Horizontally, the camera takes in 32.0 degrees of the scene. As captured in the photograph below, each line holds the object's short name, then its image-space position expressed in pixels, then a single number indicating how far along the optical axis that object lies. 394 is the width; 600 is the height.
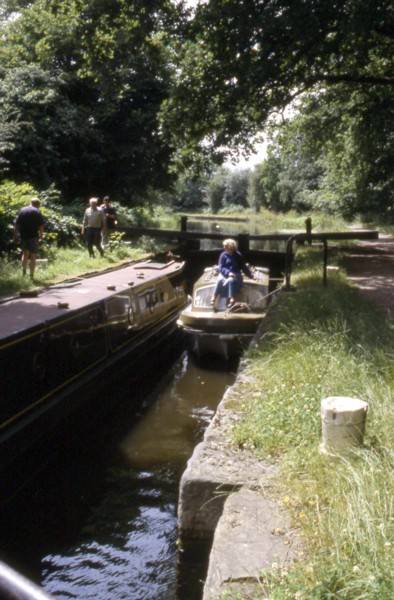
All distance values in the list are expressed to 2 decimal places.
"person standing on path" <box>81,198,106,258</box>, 16.55
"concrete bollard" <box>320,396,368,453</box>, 4.49
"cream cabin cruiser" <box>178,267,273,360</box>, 13.13
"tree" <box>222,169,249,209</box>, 98.88
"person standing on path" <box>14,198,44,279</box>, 12.73
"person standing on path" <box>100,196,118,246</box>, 18.88
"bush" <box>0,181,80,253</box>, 15.69
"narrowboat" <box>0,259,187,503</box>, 7.17
